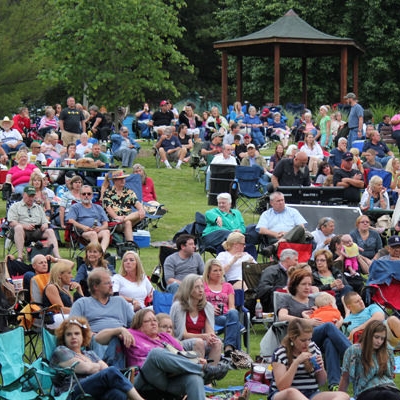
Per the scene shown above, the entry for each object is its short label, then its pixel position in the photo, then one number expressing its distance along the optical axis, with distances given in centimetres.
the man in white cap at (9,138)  2259
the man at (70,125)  2314
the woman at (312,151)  2046
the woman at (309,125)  2614
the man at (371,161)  1850
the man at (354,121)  2328
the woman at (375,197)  1580
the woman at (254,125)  2616
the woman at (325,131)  2545
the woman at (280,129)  2759
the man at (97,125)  2519
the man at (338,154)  1933
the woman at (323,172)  1833
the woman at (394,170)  1731
